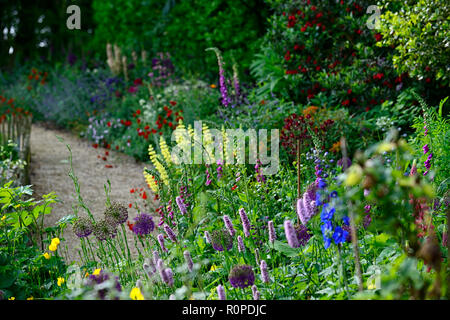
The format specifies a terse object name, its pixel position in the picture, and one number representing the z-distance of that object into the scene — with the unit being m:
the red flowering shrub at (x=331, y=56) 5.91
